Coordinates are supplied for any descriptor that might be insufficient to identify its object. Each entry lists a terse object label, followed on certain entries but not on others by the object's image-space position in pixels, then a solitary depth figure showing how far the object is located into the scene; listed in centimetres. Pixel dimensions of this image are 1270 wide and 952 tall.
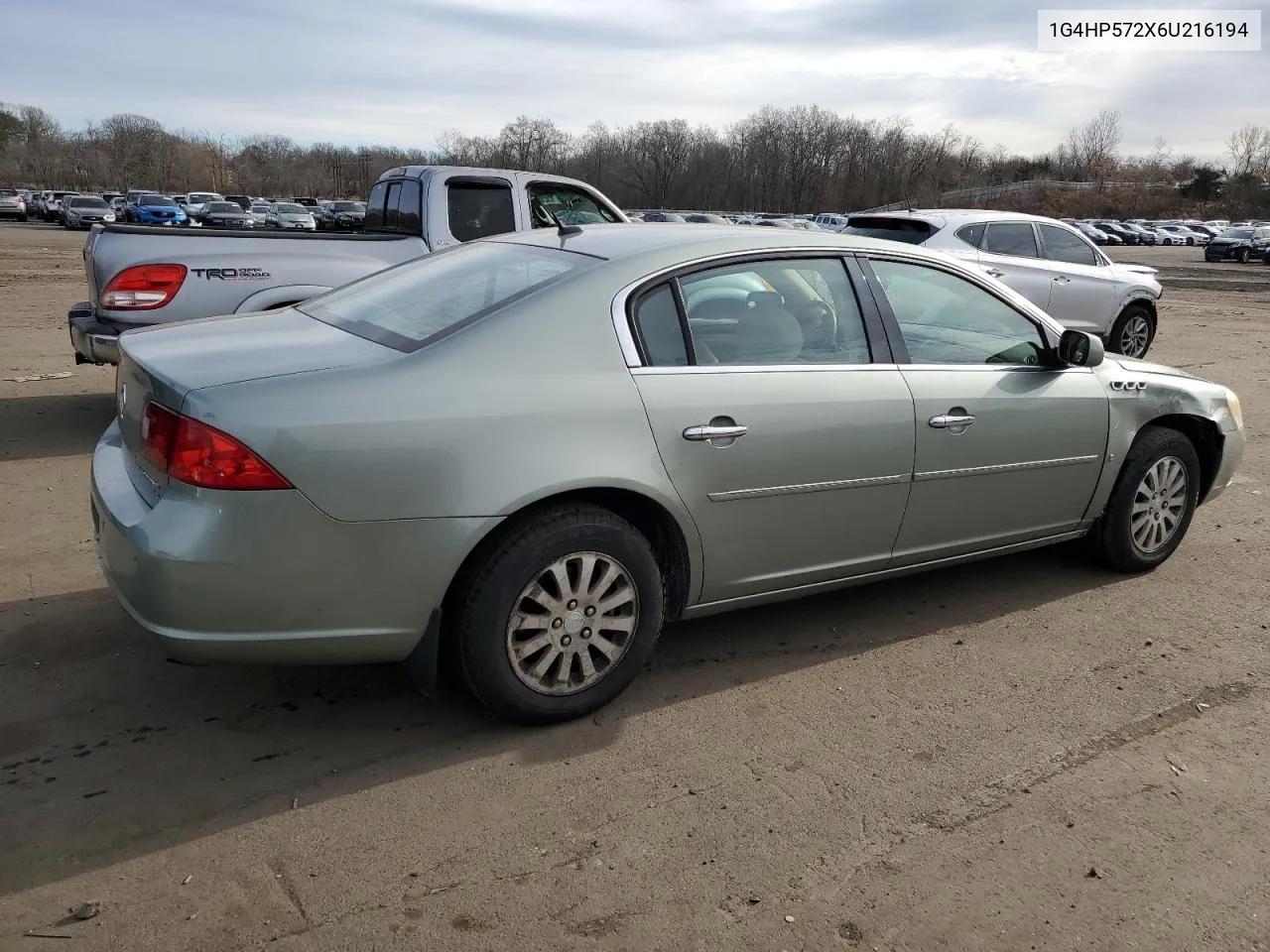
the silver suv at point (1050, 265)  1069
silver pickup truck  639
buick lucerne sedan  276
